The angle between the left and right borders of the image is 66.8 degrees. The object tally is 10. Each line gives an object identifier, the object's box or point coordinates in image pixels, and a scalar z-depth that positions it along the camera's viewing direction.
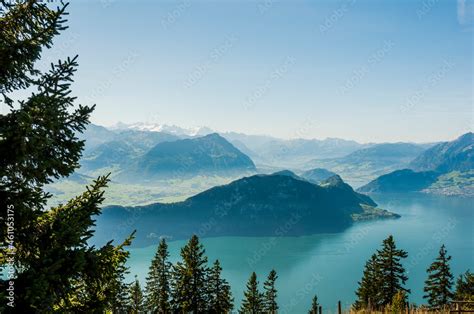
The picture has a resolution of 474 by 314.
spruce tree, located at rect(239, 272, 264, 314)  62.68
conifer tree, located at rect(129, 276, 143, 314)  63.99
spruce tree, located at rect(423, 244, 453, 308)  57.09
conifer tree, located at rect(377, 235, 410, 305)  55.22
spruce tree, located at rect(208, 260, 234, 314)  52.31
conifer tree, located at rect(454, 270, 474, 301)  58.62
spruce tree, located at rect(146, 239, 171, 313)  57.62
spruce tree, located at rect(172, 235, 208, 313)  49.88
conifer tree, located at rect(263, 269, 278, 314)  67.25
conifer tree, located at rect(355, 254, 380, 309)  58.08
